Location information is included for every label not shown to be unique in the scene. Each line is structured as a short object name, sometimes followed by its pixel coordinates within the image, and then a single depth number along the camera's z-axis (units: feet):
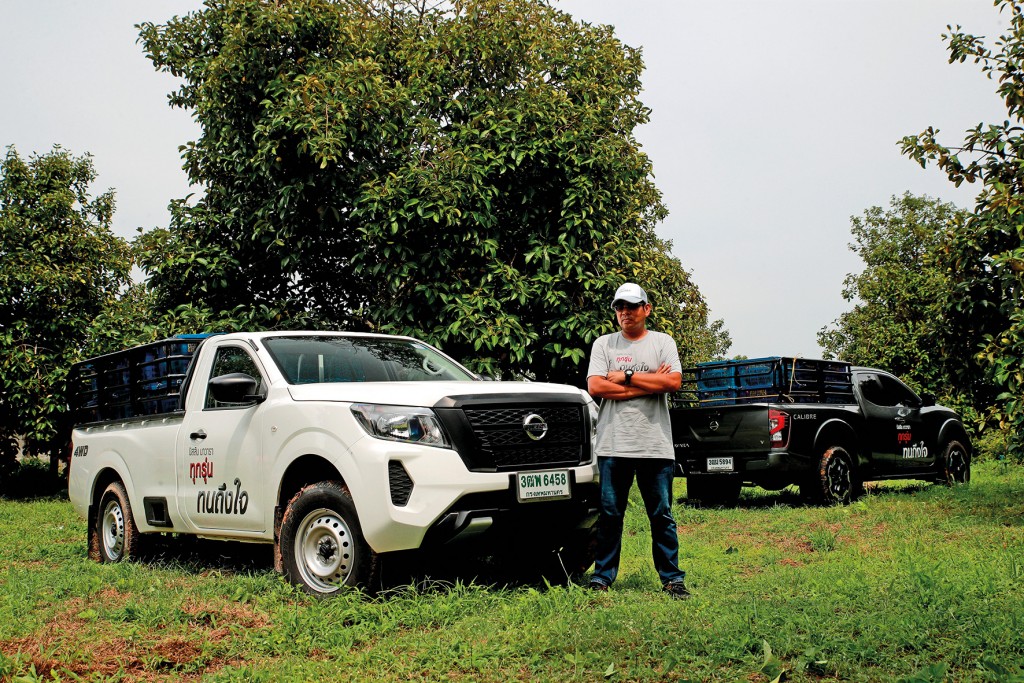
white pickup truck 20.66
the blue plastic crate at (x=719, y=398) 44.66
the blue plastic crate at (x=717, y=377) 45.19
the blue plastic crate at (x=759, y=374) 42.91
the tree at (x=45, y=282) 63.31
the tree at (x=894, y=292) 108.27
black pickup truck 41.24
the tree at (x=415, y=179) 47.65
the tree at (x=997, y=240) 33.91
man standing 22.26
